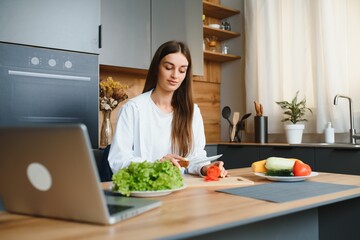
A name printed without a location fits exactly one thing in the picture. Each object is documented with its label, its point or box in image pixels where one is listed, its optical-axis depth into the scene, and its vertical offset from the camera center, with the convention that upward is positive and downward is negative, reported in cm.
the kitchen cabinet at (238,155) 318 -16
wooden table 76 -19
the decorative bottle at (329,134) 300 +1
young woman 194 +12
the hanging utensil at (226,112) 384 +24
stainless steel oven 223 +32
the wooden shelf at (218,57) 378 +81
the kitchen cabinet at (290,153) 277 -13
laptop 75 -8
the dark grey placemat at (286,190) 115 -18
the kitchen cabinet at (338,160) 250 -17
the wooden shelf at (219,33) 378 +105
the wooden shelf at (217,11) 377 +128
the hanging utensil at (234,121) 370 +14
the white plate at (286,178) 148 -17
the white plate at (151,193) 112 -17
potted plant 313 +15
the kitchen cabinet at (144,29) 285 +87
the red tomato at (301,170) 150 -14
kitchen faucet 285 +6
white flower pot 313 +3
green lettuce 114 -12
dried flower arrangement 287 +33
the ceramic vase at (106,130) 287 +6
